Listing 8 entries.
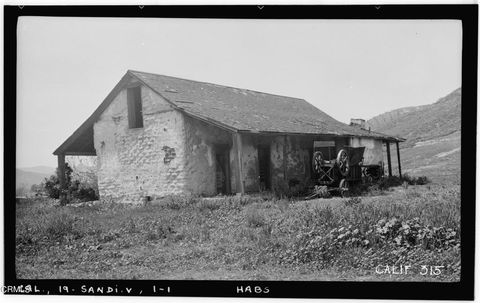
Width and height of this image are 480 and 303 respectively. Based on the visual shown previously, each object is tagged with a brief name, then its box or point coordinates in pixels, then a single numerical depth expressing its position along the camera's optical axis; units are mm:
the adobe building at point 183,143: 13719
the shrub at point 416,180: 17391
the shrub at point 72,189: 15375
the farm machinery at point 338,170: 14938
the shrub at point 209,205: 10961
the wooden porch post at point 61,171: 15336
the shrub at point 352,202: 10243
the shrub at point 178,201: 11791
